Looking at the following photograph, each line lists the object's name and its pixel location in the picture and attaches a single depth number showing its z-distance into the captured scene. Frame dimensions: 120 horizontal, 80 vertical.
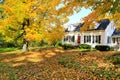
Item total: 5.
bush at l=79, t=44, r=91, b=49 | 13.53
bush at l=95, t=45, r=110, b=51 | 11.77
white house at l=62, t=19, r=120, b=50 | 14.28
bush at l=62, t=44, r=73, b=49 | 13.86
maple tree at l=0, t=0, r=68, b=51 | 9.56
